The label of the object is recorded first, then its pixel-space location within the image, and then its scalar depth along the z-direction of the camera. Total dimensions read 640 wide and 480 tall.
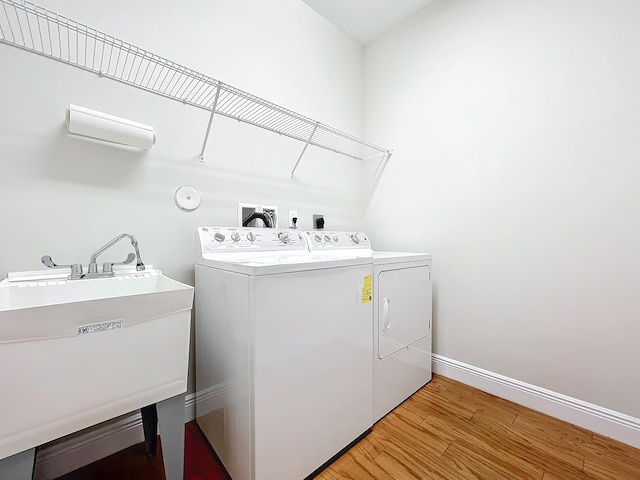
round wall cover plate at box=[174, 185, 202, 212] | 1.45
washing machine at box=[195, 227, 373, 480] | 0.98
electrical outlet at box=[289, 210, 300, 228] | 1.90
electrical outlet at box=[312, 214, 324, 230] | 2.10
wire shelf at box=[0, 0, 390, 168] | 1.07
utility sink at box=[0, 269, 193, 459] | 0.65
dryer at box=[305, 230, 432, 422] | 1.46
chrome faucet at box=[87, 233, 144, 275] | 1.12
